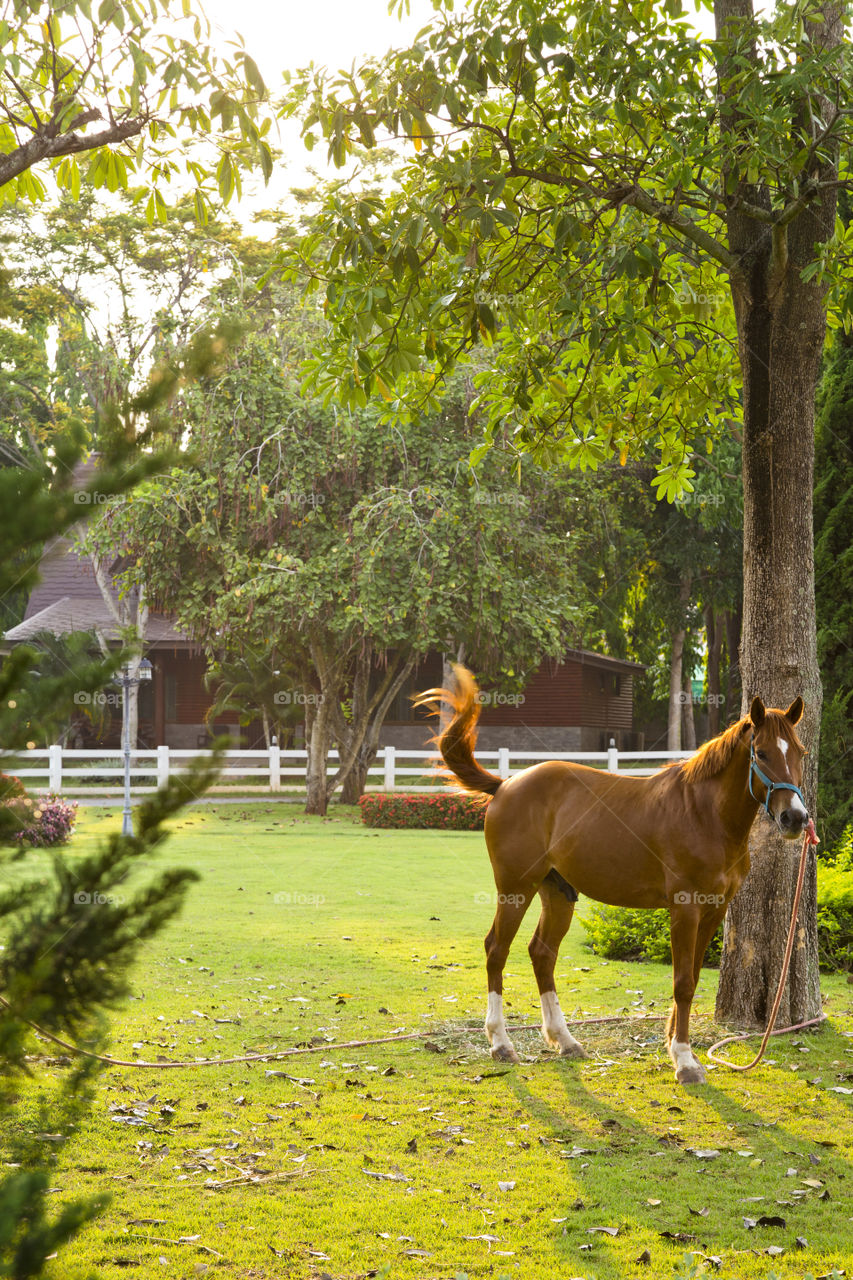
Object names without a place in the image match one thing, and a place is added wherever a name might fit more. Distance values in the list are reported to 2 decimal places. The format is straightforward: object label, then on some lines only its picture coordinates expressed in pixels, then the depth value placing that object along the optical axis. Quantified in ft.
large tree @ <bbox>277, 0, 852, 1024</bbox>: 22.67
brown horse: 22.17
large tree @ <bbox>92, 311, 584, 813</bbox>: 74.49
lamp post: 56.37
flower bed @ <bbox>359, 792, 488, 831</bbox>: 77.05
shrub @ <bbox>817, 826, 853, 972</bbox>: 33.35
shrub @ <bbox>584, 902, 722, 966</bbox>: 35.63
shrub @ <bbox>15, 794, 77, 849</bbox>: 54.54
